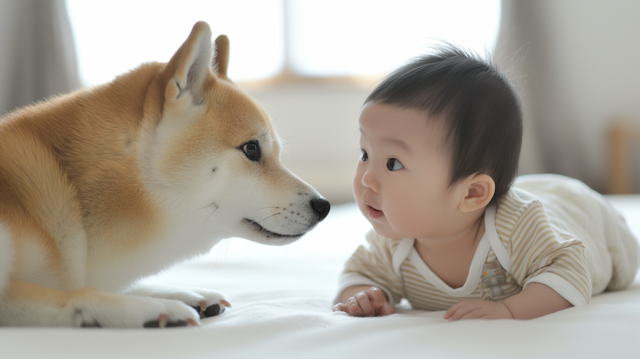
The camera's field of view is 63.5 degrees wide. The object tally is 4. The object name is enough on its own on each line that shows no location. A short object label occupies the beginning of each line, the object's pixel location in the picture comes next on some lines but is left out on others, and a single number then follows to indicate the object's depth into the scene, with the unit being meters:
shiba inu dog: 0.85
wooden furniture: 3.76
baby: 1.07
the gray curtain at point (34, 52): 3.71
